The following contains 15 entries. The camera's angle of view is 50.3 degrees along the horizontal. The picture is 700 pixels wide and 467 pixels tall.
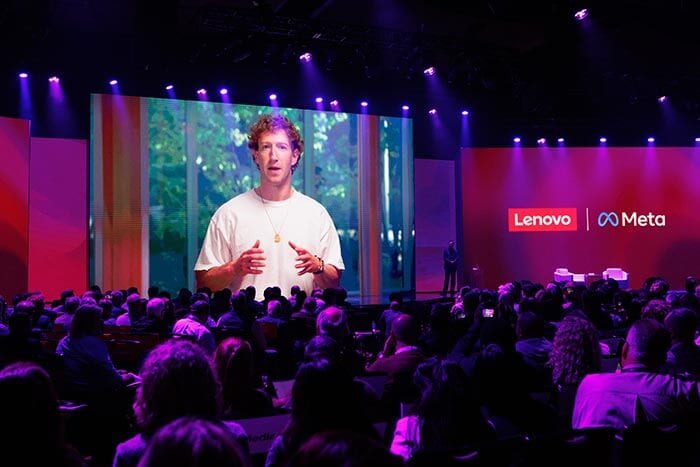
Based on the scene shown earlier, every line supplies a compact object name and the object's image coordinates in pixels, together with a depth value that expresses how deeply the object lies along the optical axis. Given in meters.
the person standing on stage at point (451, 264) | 16.91
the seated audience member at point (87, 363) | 4.95
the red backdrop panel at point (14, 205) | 12.90
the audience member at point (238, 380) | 3.42
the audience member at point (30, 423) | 1.77
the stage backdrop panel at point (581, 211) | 18.09
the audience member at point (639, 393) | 3.19
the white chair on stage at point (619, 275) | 16.36
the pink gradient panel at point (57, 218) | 13.41
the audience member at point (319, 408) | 2.46
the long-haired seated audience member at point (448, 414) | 2.88
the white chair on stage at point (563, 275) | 16.75
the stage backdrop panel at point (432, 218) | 17.27
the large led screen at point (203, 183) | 13.61
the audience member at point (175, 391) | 2.53
